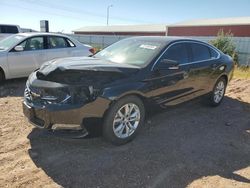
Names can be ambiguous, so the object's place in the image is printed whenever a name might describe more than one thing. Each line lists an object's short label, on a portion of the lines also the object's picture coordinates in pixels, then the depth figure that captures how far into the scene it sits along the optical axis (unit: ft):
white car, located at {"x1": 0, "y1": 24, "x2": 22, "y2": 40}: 28.72
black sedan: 8.23
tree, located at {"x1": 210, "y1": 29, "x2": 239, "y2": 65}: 38.02
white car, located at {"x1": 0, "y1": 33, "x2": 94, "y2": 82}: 16.45
